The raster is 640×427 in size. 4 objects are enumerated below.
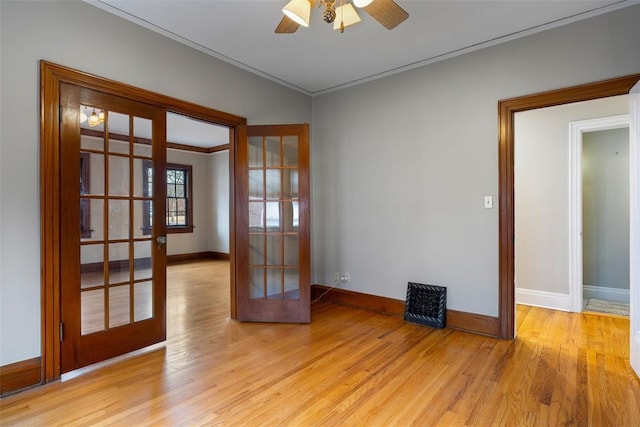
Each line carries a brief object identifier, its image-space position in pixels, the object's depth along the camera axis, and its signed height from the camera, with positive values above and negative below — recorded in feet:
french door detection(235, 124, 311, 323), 11.65 -0.38
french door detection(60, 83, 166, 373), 7.88 -0.31
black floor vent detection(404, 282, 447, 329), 11.18 -3.17
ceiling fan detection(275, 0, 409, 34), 6.42 +4.24
